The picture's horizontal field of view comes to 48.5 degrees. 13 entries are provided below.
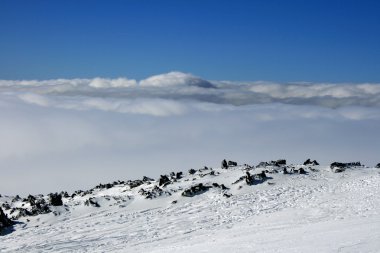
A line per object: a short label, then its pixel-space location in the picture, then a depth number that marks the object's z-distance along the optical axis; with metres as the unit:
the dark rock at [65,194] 52.97
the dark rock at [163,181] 50.06
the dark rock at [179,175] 53.81
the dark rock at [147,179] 55.88
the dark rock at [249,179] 47.03
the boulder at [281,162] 56.55
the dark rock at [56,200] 44.85
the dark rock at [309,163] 56.47
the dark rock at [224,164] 57.54
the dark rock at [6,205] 49.38
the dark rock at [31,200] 48.50
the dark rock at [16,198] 55.25
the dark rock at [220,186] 46.09
